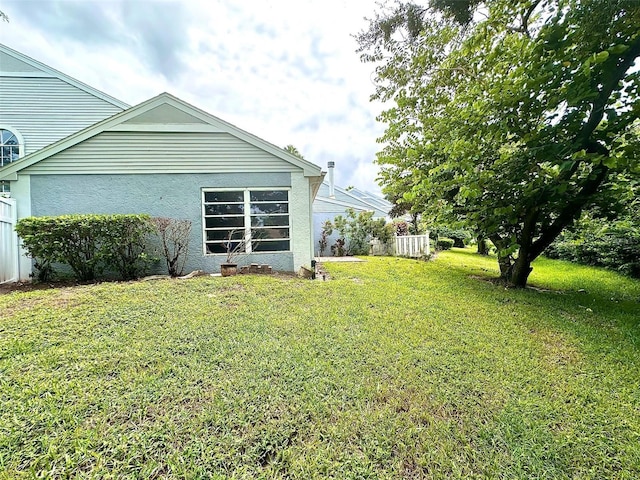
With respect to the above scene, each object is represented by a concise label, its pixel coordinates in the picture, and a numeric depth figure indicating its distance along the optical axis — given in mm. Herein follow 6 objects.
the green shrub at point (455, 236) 19297
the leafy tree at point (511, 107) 4379
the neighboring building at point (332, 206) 16625
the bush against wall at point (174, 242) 7285
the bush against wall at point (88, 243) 6106
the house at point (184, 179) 7320
